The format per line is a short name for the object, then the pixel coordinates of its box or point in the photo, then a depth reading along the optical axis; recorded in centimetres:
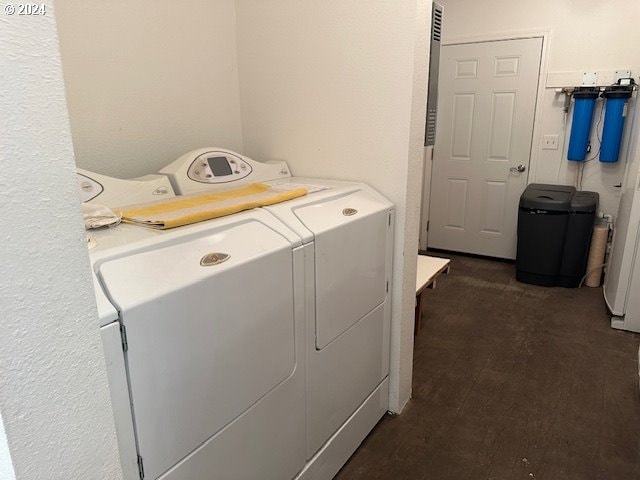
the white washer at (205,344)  101
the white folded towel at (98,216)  131
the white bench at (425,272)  260
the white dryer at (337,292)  162
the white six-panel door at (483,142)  416
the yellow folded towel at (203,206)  135
